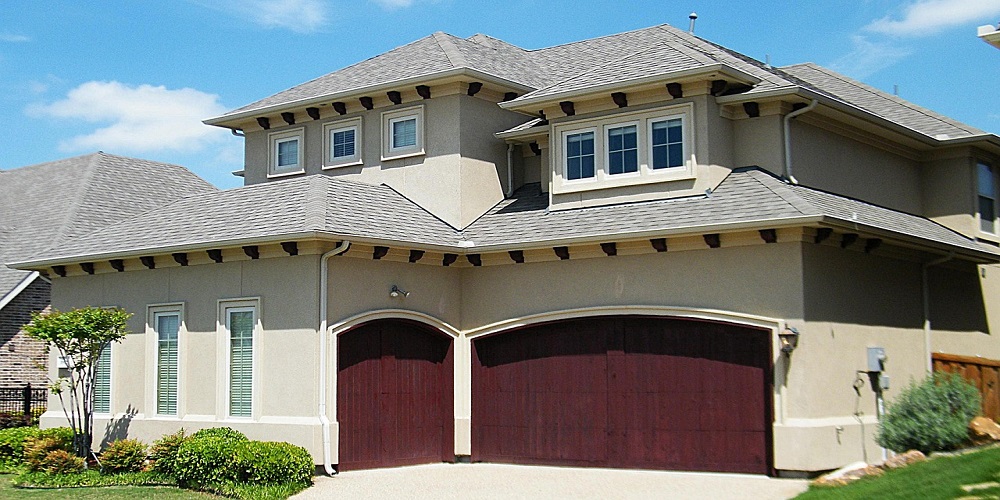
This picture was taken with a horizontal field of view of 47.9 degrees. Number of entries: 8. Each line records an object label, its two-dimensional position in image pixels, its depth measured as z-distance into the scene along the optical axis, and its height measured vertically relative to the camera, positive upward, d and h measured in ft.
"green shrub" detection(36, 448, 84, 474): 61.41 -4.25
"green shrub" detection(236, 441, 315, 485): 55.11 -3.99
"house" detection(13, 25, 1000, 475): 57.88 +5.68
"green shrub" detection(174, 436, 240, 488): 55.67 -3.88
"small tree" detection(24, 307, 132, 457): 61.72 +2.74
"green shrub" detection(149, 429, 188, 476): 58.39 -3.58
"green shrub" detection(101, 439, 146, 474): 62.23 -4.03
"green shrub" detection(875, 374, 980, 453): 54.08 -2.05
